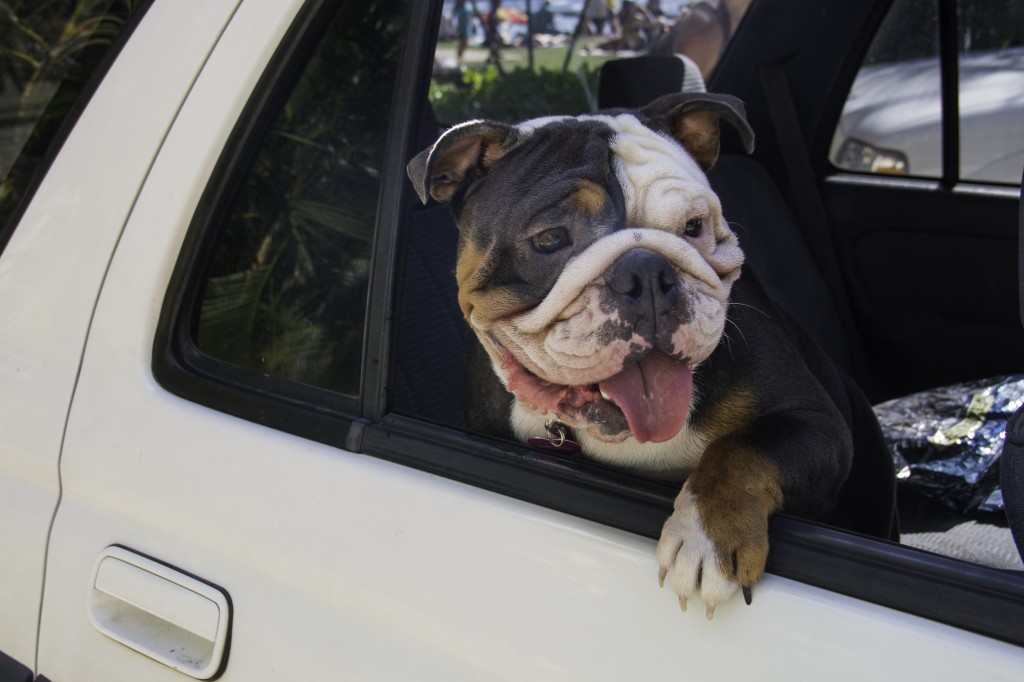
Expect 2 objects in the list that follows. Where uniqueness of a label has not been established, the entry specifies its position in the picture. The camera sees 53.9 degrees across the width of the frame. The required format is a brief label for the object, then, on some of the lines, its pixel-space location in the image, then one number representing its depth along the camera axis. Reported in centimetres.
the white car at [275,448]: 147
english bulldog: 169
